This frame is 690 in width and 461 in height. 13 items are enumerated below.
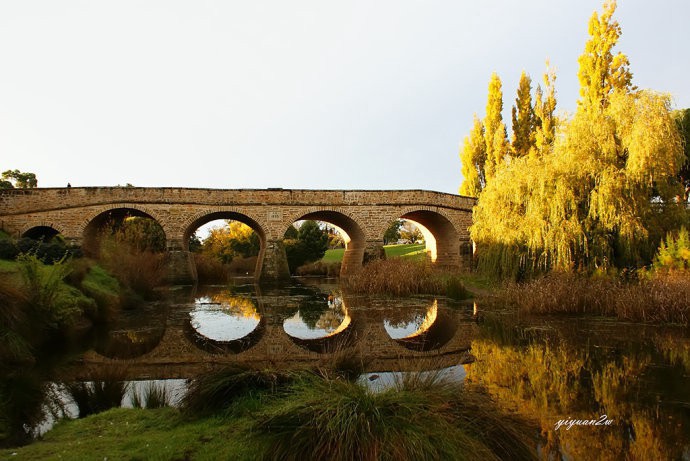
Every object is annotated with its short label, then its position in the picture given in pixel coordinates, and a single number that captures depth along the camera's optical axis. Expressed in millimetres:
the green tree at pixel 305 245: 34750
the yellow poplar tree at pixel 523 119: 26855
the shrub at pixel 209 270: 26078
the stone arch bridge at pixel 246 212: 21219
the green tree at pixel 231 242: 37347
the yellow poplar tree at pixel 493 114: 28480
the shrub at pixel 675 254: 10688
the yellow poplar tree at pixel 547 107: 24781
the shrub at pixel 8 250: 10898
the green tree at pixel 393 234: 62094
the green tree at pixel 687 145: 21625
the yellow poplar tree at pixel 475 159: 30469
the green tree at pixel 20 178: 32812
